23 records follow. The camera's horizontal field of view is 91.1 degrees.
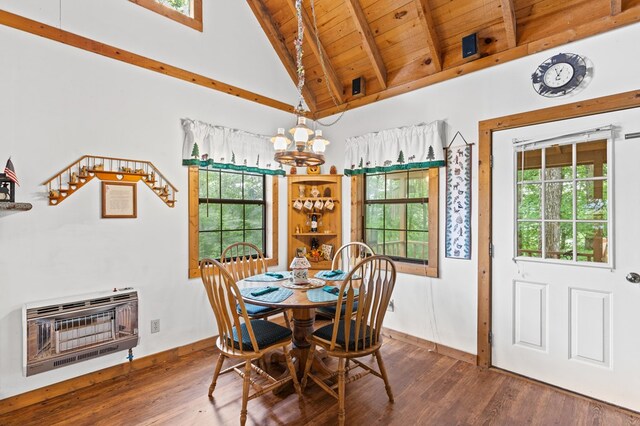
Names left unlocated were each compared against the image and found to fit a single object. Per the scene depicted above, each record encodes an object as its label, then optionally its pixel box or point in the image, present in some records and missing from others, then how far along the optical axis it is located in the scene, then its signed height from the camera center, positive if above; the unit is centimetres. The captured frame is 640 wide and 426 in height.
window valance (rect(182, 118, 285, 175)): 316 +69
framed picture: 265 +10
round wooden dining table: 255 -97
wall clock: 240 +107
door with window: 222 -36
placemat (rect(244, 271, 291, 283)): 278 -61
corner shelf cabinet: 413 -5
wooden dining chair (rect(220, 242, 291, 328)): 282 -59
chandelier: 228 +48
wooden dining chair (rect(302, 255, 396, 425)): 205 -88
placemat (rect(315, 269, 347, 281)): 279 -60
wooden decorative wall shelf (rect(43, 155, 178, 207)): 244 +31
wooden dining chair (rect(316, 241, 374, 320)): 291 -58
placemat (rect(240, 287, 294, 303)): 221 -62
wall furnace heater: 225 -90
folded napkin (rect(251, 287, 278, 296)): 235 -61
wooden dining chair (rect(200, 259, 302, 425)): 201 -89
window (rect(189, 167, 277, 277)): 324 +0
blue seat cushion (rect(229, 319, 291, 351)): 213 -88
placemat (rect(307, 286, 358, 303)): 220 -62
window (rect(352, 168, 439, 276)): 327 -8
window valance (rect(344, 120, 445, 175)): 317 +68
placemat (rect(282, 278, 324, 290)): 253 -61
